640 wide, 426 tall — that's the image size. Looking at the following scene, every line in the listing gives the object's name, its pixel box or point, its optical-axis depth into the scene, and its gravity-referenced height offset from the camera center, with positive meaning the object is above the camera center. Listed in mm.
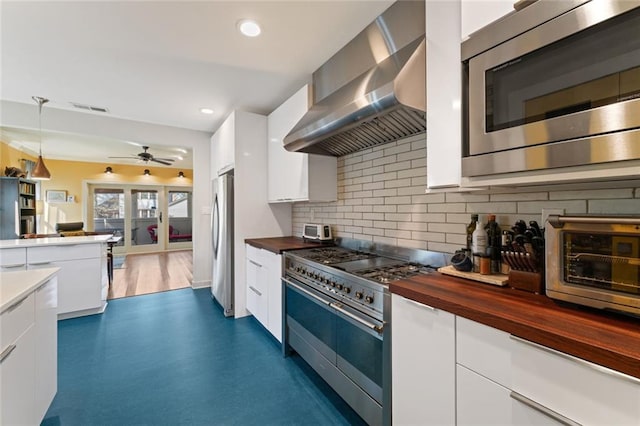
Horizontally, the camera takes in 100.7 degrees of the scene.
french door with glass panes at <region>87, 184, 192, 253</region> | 7441 -50
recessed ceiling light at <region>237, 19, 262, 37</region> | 1834 +1316
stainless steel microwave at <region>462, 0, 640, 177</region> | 783 +424
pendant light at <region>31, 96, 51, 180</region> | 3729 +600
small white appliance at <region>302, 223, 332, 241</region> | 2689 -214
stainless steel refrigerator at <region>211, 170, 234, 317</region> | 3248 -388
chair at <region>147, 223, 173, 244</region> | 8093 -570
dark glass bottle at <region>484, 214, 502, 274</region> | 1337 -171
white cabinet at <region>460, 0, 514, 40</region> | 1054 +815
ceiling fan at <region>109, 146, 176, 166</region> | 5426 +1174
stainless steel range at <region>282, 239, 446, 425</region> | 1377 -643
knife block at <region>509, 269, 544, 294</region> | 1070 -298
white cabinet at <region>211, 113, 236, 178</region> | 3275 +917
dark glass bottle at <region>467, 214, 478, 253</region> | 1460 -107
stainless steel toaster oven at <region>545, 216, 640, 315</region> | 811 -176
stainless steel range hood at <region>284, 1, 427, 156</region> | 1410 +731
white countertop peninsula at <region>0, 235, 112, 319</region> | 2859 -560
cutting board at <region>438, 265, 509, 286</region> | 1189 -321
